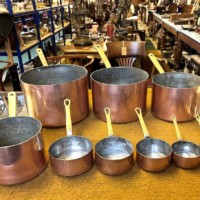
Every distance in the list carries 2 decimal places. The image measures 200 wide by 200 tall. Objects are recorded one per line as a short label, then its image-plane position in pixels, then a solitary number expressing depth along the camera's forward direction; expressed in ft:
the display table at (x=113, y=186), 1.81
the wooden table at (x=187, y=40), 8.70
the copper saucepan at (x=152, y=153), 1.94
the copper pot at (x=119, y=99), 2.49
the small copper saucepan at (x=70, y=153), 1.91
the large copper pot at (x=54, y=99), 2.42
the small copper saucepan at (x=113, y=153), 1.92
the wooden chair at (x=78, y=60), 5.38
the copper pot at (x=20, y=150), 1.77
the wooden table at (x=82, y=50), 7.41
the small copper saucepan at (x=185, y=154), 1.97
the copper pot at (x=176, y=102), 2.51
